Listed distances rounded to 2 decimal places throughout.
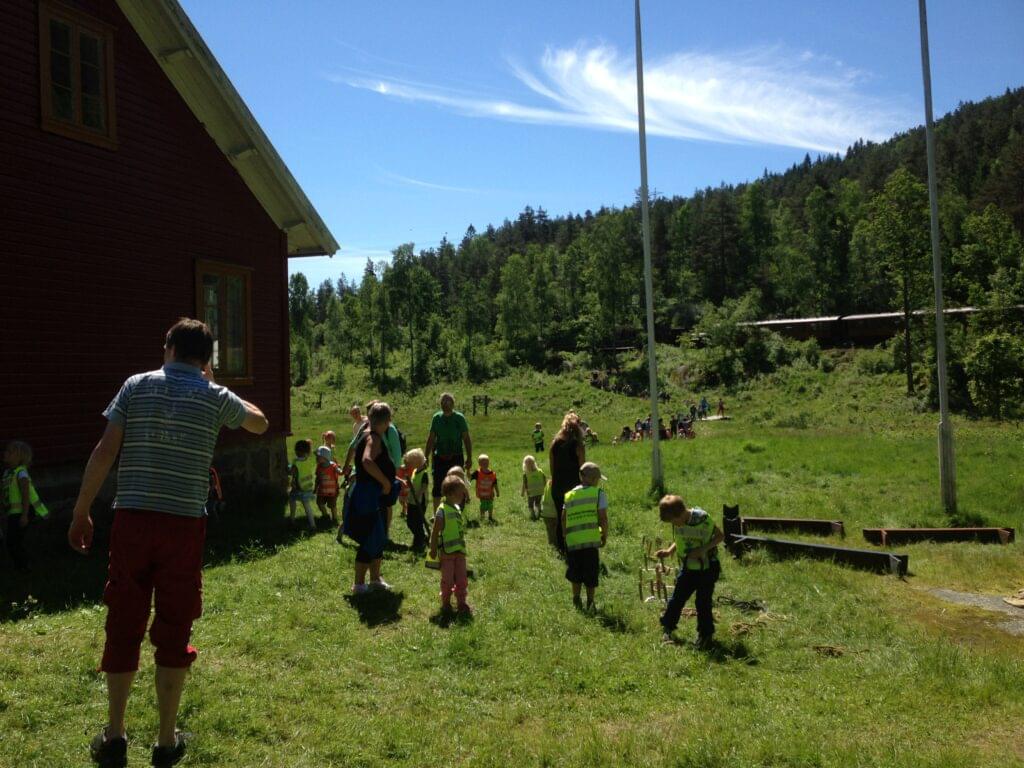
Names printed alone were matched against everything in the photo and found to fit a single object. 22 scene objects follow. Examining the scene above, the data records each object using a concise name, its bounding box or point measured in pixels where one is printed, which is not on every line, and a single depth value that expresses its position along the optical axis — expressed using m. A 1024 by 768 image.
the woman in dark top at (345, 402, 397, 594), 7.71
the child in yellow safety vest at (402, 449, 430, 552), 10.42
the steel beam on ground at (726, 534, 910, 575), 10.17
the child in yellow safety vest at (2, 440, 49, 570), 8.41
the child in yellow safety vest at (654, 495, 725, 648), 6.87
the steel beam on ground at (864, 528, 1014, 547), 12.06
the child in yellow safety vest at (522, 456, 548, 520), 13.58
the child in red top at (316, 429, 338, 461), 13.09
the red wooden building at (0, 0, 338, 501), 9.84
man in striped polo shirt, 3.86
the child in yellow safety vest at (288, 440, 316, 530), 11.62
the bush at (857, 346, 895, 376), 53.00
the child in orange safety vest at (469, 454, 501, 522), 13.34
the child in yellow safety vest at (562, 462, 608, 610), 7.83
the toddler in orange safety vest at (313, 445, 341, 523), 12.29
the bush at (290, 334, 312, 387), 85.38
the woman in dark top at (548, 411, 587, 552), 9.50
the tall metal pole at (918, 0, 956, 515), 13.82
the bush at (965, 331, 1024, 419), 35.50
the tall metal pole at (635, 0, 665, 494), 16.30
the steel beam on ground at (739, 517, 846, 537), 12.72
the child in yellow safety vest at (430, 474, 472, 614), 7.46
